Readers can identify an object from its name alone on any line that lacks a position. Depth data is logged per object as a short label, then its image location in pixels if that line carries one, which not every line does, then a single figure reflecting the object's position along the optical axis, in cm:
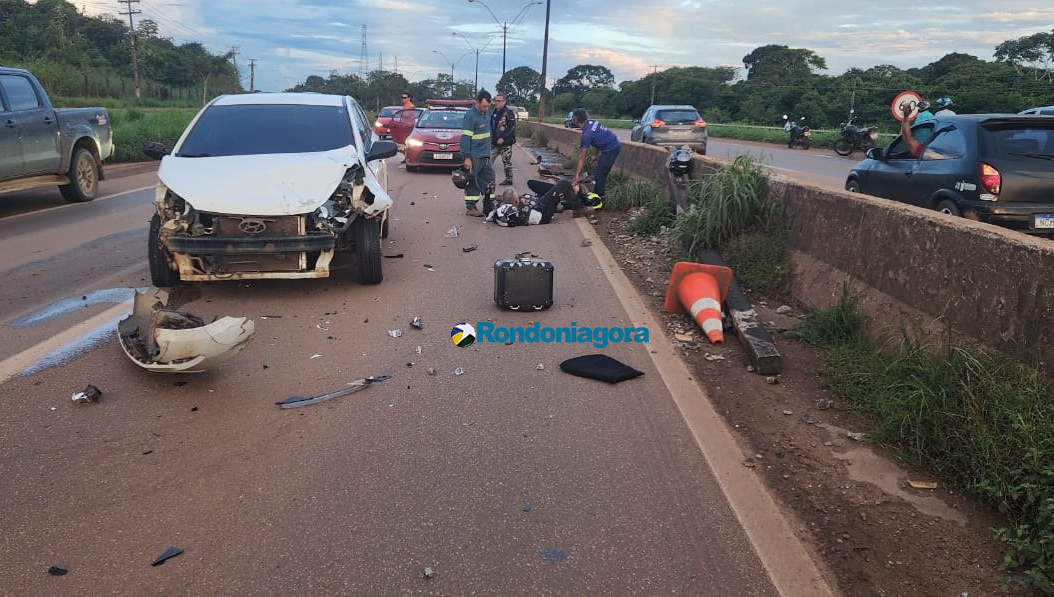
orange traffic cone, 610
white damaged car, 626
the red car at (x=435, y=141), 1878
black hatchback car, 722
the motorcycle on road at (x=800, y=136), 3322
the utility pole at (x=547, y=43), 4047
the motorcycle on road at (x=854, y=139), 2653
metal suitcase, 647
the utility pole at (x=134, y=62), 5784
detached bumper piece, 462
